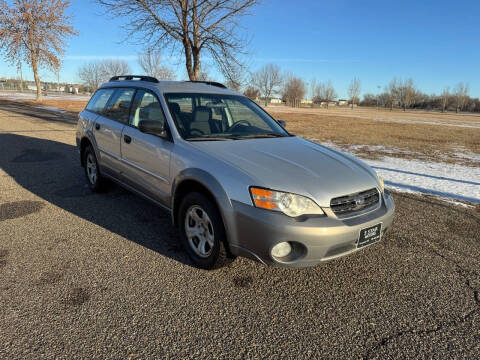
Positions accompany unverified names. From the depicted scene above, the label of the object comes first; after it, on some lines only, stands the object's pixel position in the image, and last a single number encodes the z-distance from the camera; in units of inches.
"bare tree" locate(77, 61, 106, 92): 2910.9
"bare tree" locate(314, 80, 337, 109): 5049.2
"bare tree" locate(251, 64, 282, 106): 3385.8
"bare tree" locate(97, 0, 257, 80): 507.5
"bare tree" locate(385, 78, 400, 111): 4284.0
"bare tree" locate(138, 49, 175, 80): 1585.0
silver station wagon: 98.6
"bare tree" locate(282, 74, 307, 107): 3882.9
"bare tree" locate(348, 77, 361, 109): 4276.6
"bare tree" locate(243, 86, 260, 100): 2881.4
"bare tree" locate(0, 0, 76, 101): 1121.4
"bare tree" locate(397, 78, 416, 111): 4080.5
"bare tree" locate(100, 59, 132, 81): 2608.3
